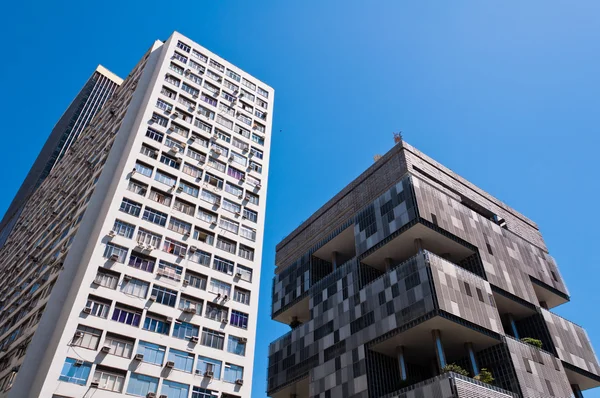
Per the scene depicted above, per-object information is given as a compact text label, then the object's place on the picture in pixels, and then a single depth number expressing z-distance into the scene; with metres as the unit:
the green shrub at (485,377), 44.81
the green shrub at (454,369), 43.06
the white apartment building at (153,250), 37.94
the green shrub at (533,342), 53.09
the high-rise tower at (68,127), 129.12
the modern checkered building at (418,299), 49.06
